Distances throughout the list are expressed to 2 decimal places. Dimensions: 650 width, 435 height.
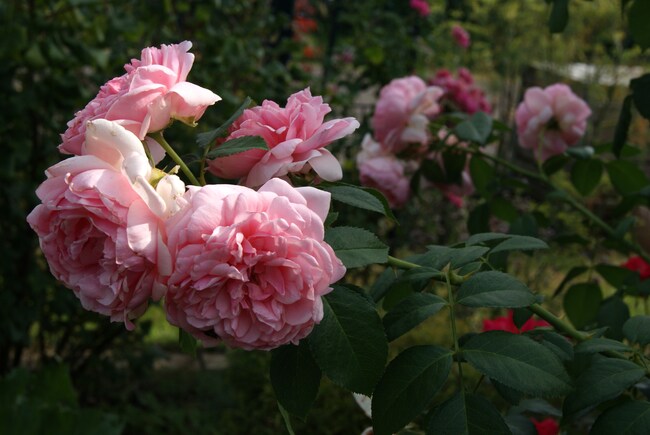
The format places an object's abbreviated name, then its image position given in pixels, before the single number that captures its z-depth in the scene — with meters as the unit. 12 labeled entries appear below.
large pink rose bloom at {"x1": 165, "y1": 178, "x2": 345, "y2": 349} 0.62
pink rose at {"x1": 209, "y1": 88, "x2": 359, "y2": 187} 0.76
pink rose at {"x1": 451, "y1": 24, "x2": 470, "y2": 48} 5.12
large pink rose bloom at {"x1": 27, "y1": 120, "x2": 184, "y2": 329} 0.63
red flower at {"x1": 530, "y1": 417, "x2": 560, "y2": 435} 1.26
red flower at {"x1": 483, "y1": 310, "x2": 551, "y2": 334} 1.51
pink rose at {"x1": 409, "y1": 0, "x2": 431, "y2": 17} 4.59
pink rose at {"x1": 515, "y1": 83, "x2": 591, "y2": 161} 1.68
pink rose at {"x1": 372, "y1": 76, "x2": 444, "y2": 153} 1.65
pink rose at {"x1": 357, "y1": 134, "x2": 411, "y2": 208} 1.72
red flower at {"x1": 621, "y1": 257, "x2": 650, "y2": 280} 1.76
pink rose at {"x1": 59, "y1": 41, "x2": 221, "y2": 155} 0.71
